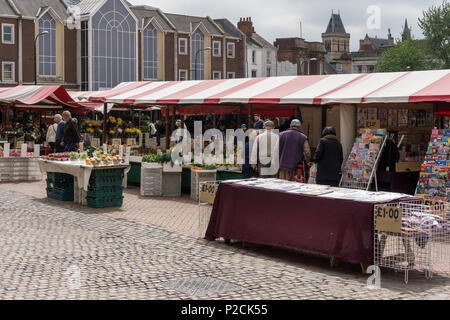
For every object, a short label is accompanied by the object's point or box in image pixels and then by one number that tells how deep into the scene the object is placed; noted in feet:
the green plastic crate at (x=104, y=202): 44.47
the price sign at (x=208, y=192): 32.40
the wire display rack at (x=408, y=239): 24.76
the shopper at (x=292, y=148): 39.06
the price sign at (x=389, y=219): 24.02
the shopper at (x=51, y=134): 70.28
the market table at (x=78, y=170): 43.44
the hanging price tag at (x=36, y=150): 61.41
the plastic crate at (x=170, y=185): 51.08
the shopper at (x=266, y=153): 40.06
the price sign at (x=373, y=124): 40.65
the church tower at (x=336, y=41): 417.08
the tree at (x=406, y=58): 220.84
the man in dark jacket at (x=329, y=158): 36.09
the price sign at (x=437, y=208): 30.21
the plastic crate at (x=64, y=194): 47.42
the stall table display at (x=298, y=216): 25.36
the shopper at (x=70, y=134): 54.24
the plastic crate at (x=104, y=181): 44.27
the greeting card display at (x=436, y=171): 35.27
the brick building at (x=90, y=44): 162.91
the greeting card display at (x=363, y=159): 38.78
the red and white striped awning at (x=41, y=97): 72.95
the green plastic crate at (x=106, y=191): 44.42
